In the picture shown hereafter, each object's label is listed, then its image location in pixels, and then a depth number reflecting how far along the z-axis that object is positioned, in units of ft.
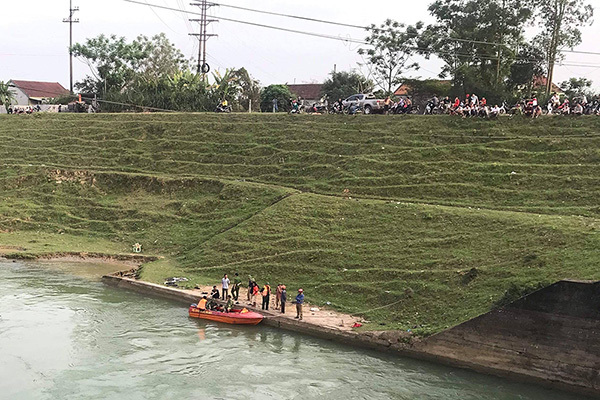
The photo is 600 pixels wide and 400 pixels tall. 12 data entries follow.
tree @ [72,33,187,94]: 227.40
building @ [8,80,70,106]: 289.53
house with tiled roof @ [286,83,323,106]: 274.77
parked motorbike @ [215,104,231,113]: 179.91
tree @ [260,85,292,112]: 219.20
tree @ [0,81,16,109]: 231.42
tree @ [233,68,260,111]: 241.76
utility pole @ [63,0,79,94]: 269.03
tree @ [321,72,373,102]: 232.73
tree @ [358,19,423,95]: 198.31
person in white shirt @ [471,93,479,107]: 137.73
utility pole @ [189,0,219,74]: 211.82
